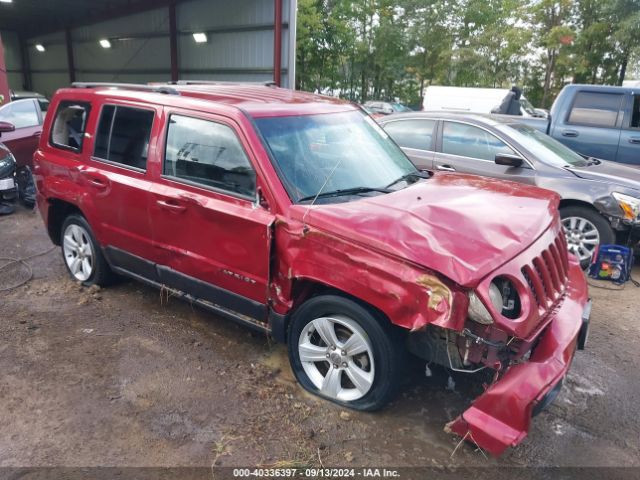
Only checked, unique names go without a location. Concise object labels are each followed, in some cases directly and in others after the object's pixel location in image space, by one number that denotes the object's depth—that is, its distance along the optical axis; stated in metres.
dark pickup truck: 7.77
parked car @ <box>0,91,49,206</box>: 8.26
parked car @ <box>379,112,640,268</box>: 5.56
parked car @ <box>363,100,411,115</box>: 21.61
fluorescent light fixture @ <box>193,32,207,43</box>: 15.69
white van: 14.84
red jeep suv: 2.62
